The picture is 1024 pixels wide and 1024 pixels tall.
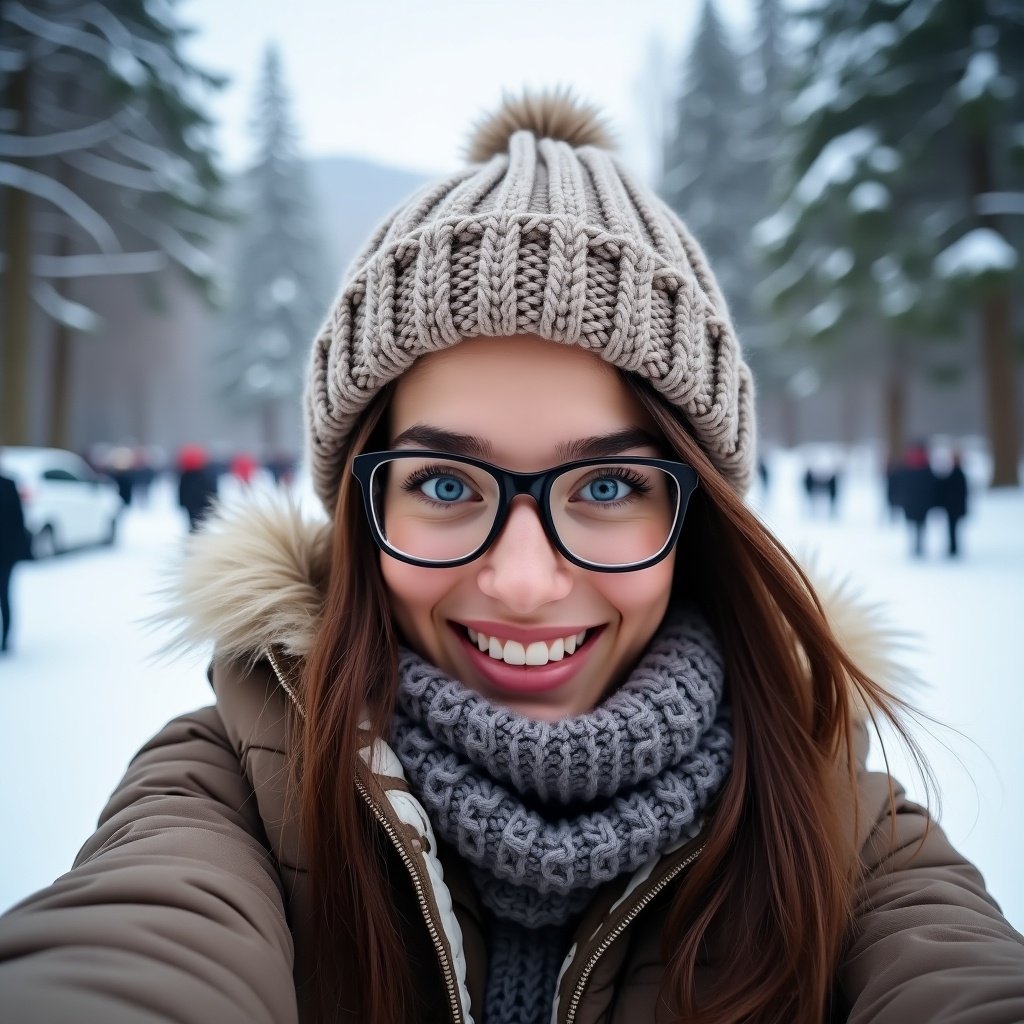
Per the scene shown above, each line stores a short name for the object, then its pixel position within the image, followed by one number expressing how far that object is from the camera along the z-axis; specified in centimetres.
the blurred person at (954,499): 820
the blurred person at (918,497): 845
